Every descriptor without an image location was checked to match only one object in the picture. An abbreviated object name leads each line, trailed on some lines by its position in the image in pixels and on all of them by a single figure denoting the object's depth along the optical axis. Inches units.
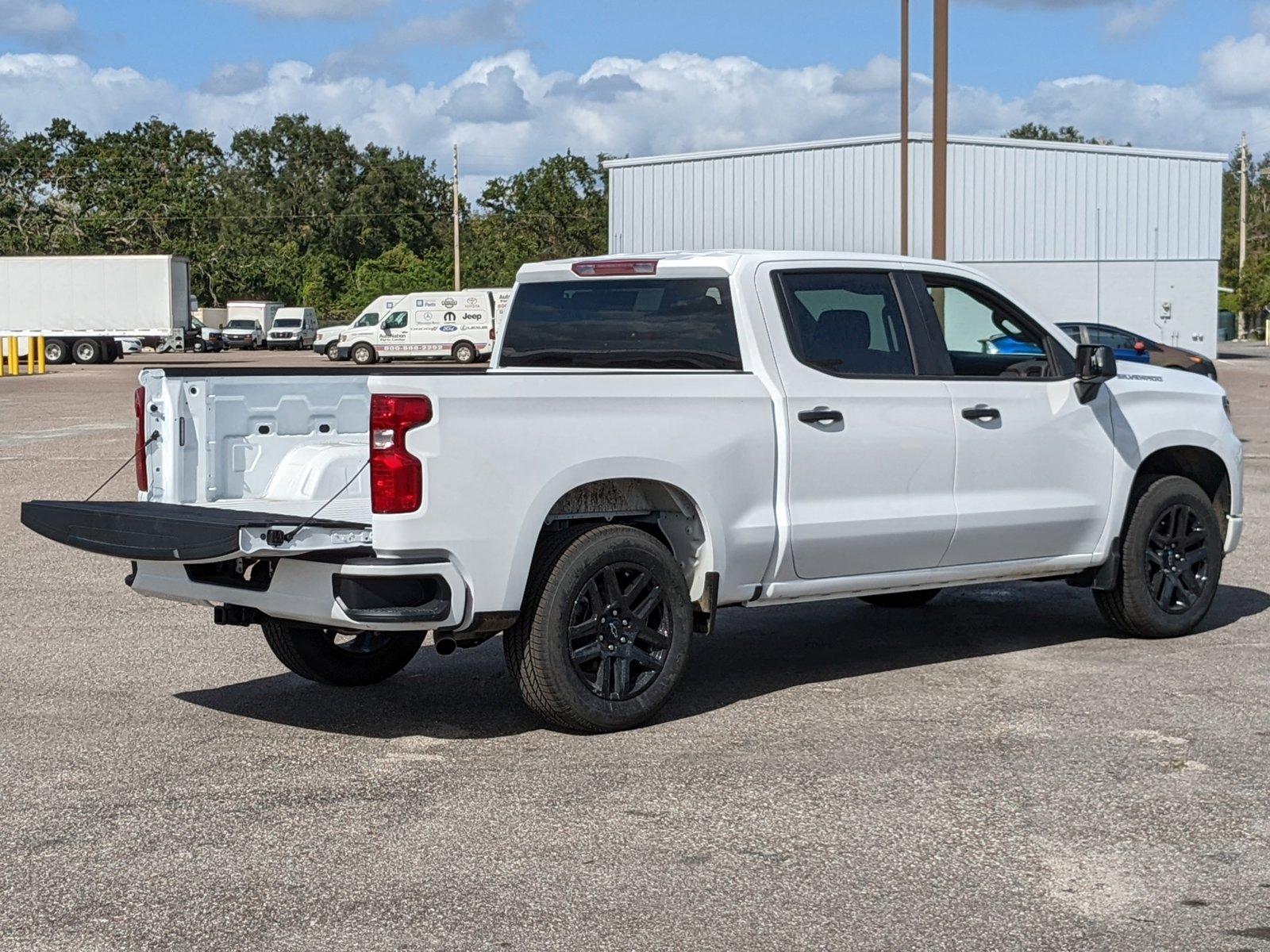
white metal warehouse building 1983.3
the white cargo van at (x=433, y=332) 2105.1
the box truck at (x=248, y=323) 2847.0
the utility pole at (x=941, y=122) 713.0
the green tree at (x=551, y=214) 3762.3
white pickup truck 242.7
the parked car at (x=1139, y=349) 1320.1
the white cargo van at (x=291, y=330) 2792.8
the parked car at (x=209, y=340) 2677.2
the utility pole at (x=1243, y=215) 3784.5
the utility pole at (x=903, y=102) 1058.7
